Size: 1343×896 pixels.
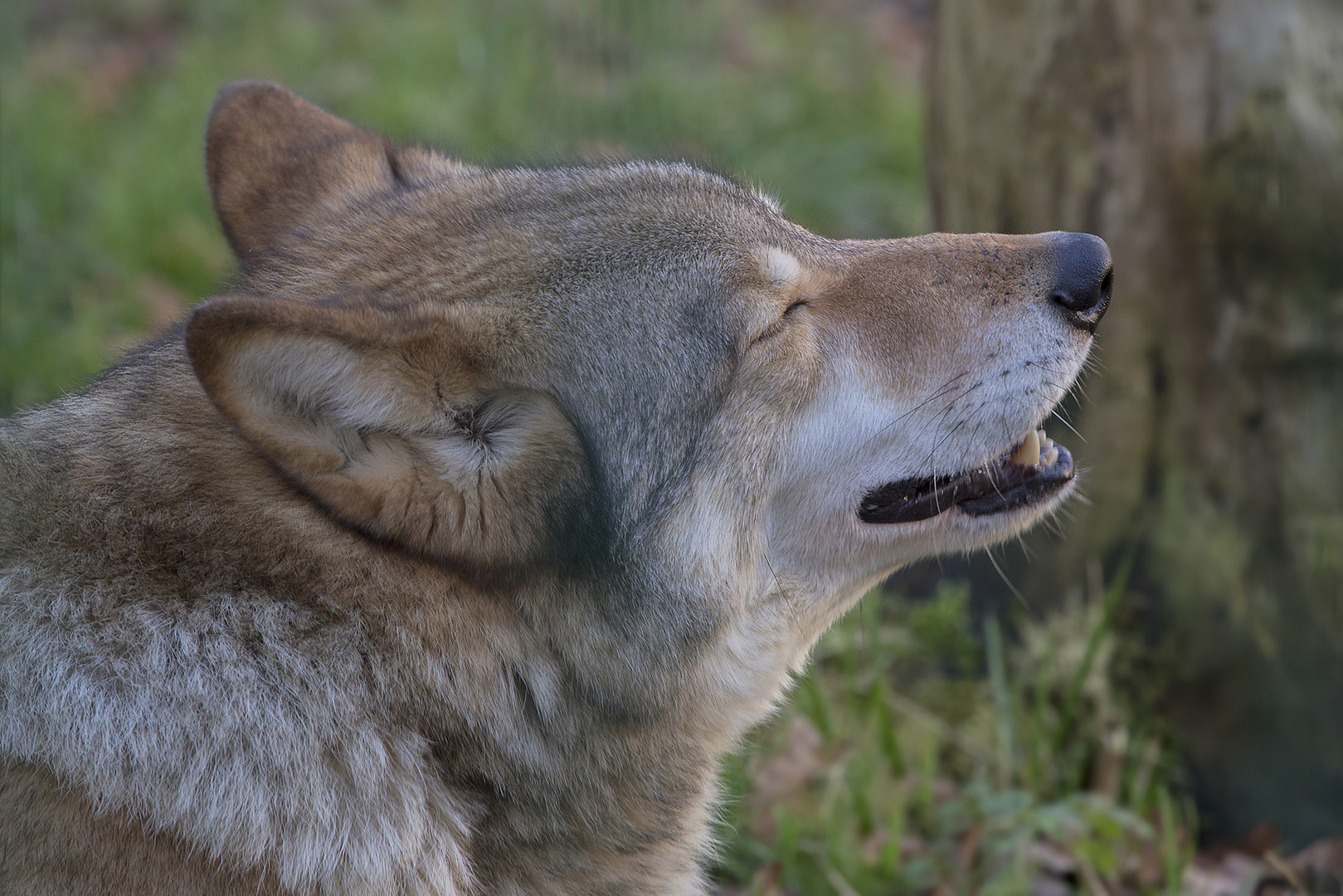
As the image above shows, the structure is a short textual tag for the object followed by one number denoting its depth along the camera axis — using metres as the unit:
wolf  4.39
